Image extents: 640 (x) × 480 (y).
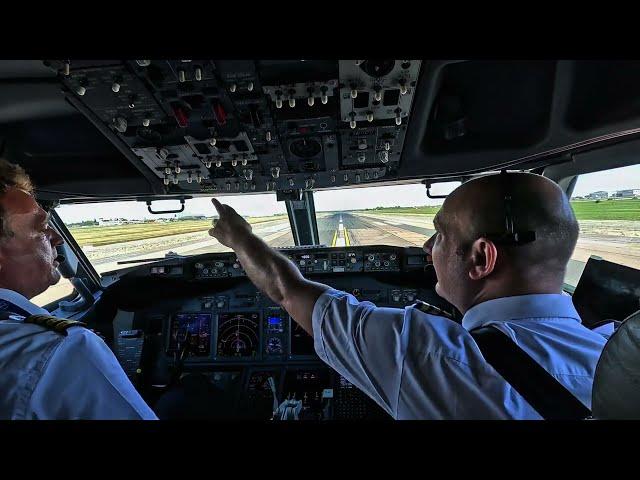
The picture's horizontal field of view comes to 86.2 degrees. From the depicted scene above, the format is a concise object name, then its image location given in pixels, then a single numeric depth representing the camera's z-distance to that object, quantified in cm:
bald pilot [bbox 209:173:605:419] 73
